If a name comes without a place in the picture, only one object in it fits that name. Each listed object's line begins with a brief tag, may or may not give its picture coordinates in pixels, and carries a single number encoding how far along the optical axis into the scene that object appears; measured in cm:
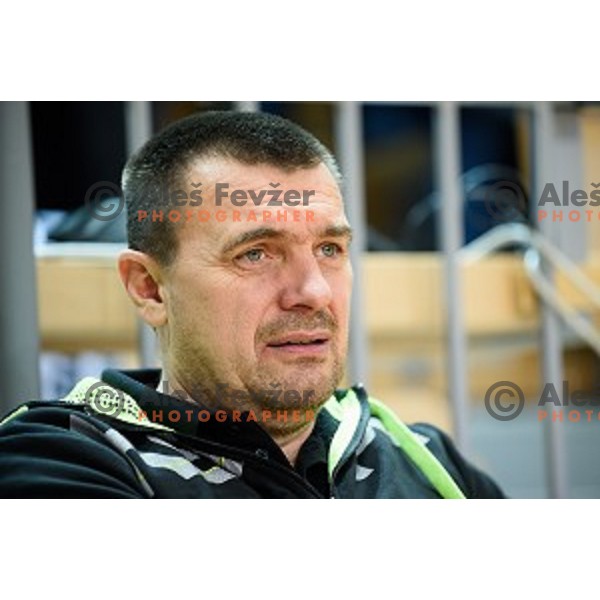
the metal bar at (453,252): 274
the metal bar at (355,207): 269
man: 251
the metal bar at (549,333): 272
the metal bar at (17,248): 262
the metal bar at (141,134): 261
